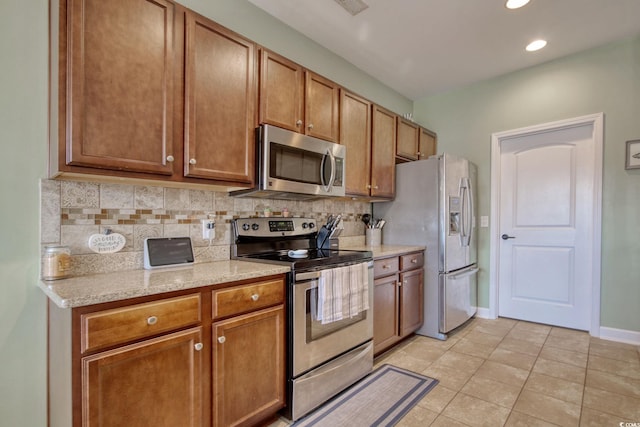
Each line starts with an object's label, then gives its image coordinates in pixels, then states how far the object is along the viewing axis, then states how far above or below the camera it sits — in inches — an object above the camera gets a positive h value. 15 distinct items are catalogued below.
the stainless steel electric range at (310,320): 70.0 -26.9
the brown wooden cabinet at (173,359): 43.8 -25.1
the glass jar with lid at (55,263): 55.4 -9.5
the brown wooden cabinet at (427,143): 147.6 +34.5
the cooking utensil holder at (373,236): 131.6 -10.2
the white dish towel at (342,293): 73.9 -20.7
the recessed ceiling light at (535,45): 112.7 +62.7
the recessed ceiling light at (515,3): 90.2 +62.2
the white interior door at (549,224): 121.5 -4.5
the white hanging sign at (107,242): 62.7 -6.7
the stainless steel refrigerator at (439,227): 117.9 -5.8
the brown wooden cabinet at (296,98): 81.0 +32.9
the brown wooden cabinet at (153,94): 51.9 +23.1
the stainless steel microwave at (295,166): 77.5 +12.7
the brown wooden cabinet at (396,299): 99.6 -30.2
